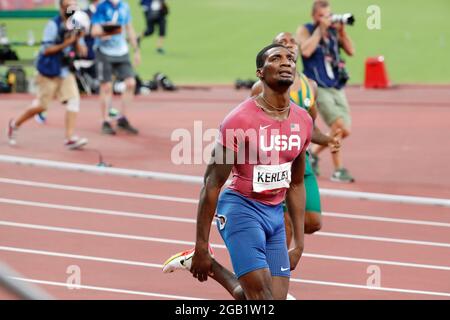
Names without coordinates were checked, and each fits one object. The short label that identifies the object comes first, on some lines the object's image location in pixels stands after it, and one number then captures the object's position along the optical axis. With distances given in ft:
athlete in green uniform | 30.58
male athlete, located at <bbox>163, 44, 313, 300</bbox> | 23.80
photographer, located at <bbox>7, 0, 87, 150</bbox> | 50.78
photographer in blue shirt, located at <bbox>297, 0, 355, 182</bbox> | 45.24
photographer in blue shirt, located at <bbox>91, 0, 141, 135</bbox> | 55.57
